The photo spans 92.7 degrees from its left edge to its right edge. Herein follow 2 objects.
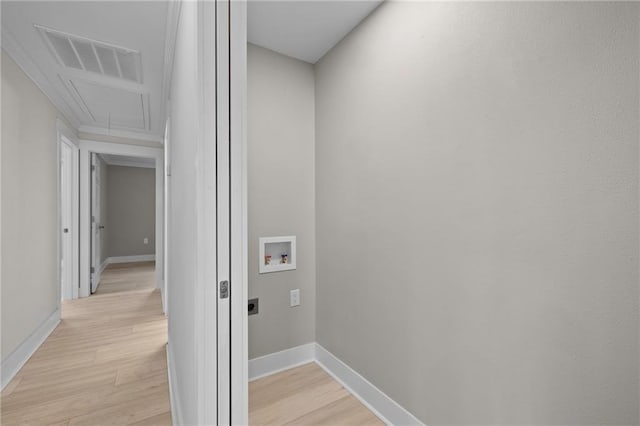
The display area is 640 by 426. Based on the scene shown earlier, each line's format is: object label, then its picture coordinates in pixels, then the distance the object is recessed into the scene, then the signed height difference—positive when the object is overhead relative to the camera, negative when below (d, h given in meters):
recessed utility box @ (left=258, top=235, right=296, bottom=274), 2.04 -0.27
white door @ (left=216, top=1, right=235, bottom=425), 0.84 +0.01
